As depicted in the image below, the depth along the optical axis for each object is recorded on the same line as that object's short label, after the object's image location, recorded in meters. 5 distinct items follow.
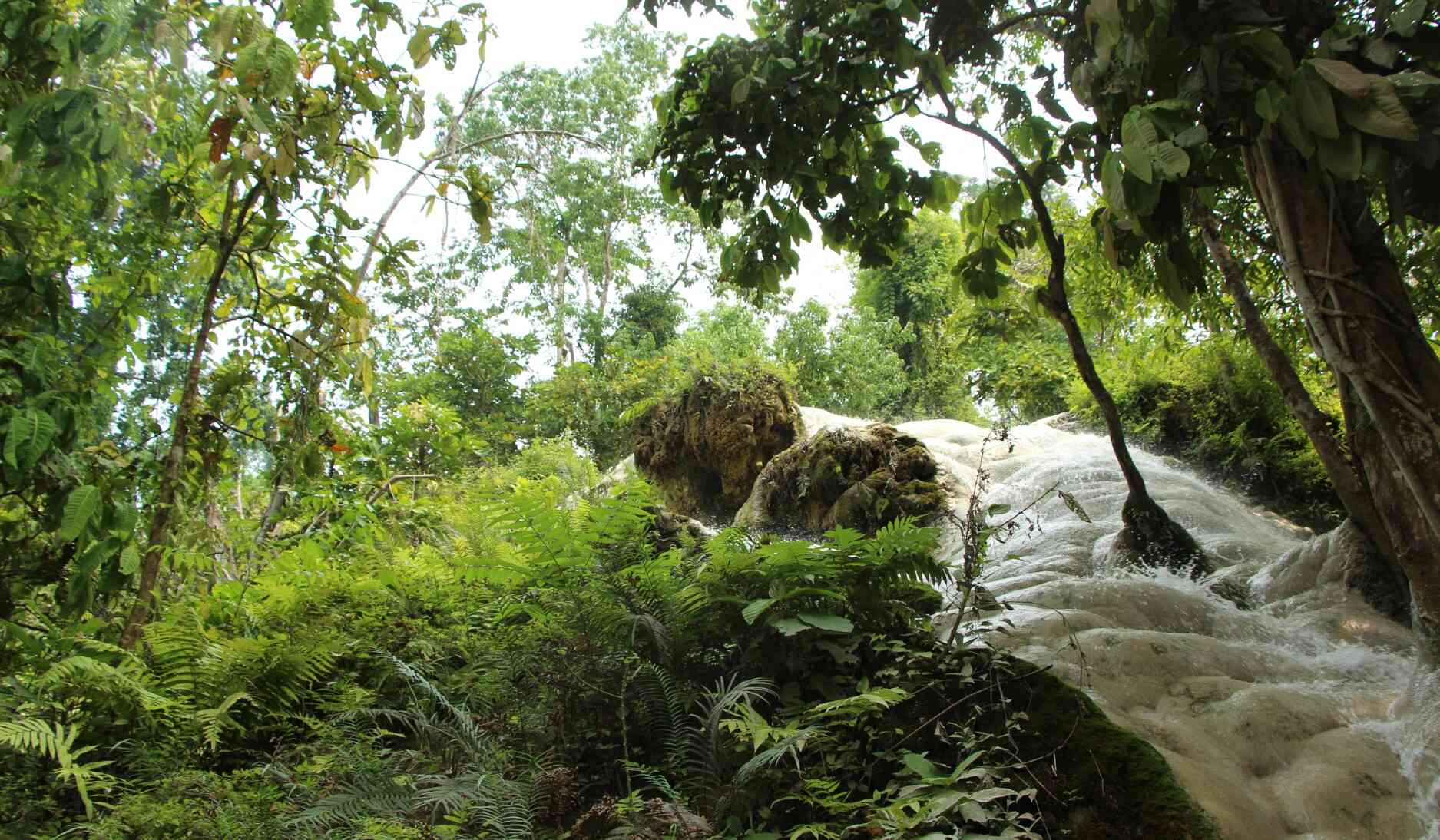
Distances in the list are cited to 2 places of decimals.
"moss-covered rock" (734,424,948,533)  6.33
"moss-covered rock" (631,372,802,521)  8.72
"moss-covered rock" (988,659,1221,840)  1.95
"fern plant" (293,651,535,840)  1.92
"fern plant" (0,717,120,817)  2.03
